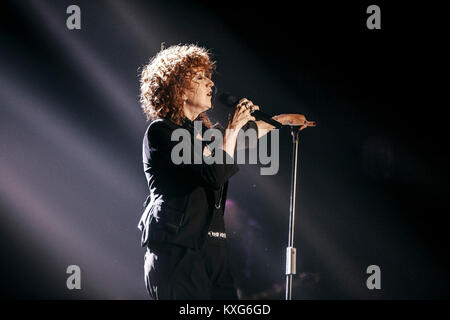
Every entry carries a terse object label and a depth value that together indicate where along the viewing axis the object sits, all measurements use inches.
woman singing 261.5
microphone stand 274.8
